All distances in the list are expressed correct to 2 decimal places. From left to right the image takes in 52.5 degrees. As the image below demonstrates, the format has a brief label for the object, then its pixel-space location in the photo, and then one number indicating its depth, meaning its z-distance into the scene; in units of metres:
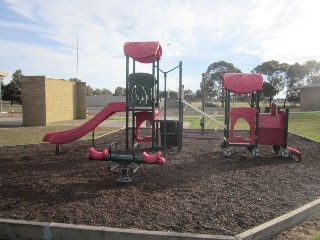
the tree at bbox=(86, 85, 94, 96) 117.59
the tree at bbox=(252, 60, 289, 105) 69.88
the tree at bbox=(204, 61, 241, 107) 74.44
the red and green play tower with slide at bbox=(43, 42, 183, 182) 6.48
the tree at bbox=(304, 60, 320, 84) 72.88
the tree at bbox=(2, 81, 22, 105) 79.06
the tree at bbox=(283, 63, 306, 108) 70.69
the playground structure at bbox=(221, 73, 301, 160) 9.38
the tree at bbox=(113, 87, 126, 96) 116.18
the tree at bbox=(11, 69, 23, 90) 80.62
